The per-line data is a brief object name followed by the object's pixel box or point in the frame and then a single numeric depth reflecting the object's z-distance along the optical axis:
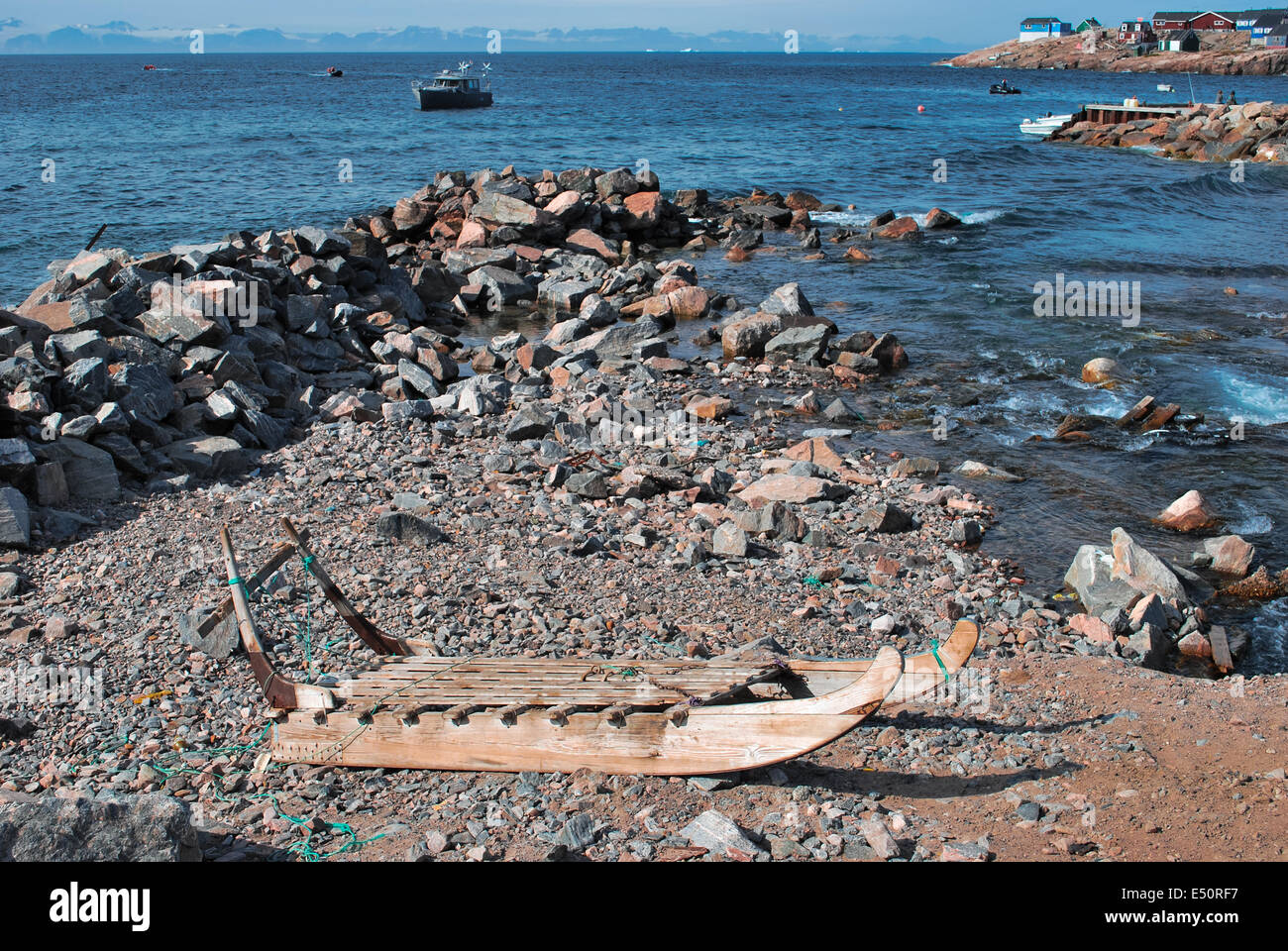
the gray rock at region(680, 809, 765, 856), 5.01
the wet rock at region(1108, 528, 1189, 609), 8.65
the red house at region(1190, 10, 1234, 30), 122.07
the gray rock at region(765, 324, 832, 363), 16.08
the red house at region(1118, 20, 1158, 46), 126.38
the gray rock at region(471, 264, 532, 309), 20.52
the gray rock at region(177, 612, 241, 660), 6.79
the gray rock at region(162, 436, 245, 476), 10.16
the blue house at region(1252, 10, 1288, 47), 116.88
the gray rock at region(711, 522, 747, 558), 8.91
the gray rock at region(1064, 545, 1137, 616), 8.52
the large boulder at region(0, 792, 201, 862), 4.42
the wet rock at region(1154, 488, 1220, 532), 10.41
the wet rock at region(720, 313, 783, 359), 16.48
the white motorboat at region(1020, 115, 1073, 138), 57.36
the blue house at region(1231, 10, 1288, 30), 121.00
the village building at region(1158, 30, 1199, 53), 117.14
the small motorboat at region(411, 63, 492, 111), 66.94
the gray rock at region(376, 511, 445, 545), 8.70
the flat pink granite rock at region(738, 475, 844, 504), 10.30
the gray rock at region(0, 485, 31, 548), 8.30
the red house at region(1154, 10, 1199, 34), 125.81
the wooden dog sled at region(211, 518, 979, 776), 5.22
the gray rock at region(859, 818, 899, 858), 4.98
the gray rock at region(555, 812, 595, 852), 5.07
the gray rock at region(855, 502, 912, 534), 9.68
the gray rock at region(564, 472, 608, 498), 10.12
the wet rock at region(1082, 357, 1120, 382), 15.14
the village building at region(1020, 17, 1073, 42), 156.88
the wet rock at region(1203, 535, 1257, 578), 9.41
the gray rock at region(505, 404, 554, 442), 11.94
